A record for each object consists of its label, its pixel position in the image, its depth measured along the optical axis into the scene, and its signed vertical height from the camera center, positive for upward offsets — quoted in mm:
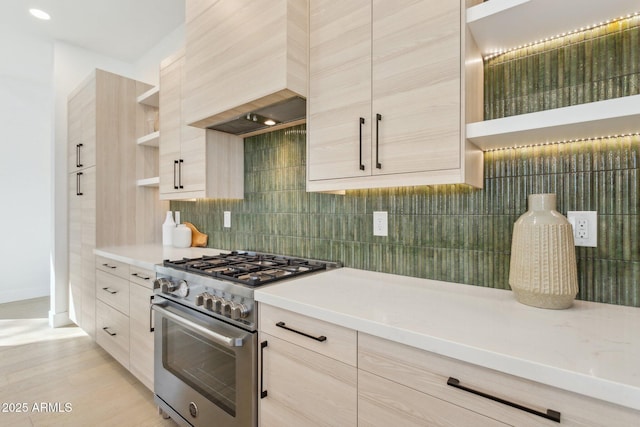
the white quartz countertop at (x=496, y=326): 681 -333
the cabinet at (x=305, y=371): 1056 -583
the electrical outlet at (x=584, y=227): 1148 -54
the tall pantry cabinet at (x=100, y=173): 2842 +365
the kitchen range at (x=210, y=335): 1374 -595
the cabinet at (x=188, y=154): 2248 +428
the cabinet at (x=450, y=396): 690 -461
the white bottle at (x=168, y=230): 2930 -169
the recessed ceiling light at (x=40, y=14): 2893 +1832
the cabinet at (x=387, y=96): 1171 +484
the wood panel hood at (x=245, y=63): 1548 +802
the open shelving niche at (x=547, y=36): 968 +679
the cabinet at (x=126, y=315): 2051 -752
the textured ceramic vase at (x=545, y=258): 1033 -156
